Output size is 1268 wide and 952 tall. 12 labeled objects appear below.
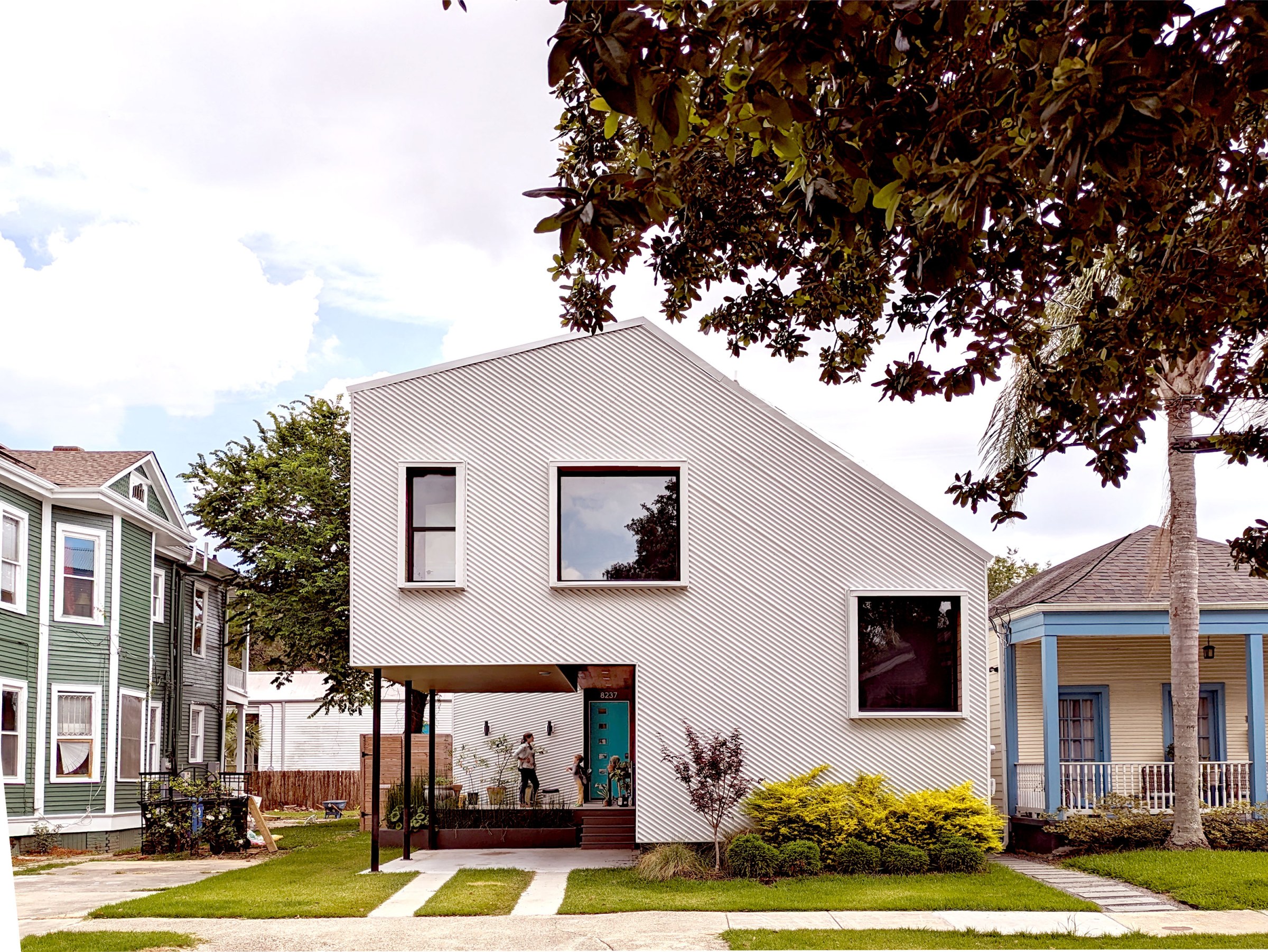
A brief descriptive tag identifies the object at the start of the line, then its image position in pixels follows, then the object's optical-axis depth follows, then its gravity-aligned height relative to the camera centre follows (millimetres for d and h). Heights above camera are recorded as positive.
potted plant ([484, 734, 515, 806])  24766 -2905
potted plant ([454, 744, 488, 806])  25266 -3059
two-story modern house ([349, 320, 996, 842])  16750 +660
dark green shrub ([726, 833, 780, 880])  15383 -3045
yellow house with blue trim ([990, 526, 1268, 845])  18766 -1226
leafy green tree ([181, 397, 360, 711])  26109 +1927
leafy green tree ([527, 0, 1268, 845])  3949 +1873
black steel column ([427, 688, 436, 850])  20328 -2878
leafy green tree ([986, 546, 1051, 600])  42656 +1396
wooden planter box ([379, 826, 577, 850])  20562 -3724
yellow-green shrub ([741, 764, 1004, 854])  15883 -2631
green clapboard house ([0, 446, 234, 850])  21562 -429
